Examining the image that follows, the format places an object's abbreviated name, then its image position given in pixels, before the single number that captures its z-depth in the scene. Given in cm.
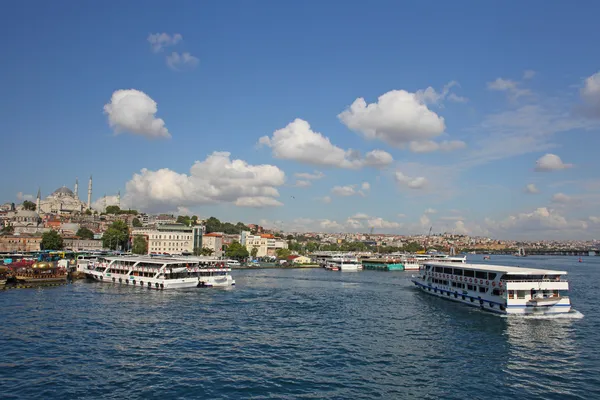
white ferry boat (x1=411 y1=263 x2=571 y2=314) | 3896
